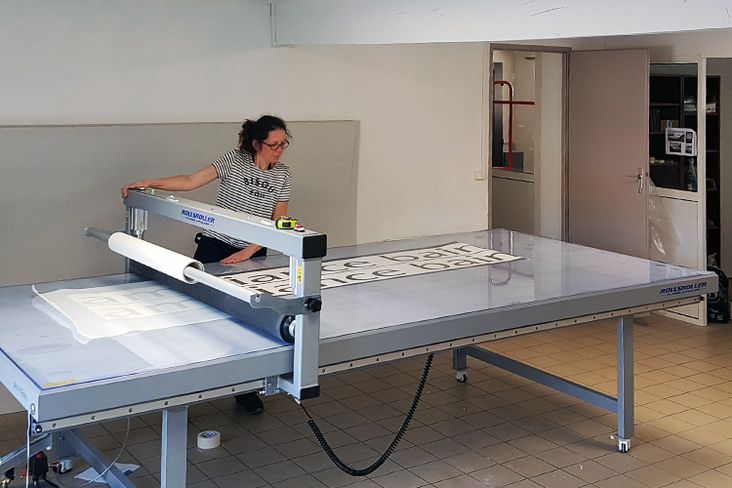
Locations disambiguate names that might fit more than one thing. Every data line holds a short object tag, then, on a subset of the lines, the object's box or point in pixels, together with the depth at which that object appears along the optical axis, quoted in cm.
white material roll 316
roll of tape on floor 434
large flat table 268
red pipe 870
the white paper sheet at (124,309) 320
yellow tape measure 302
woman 449
